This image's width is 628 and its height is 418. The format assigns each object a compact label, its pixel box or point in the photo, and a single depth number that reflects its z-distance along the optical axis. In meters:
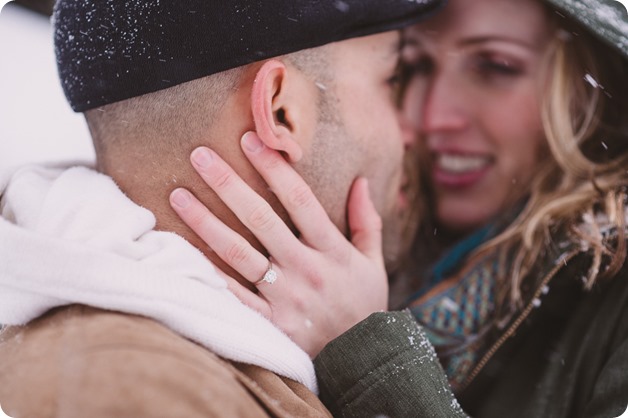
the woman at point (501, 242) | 0.69
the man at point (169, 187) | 0.61
